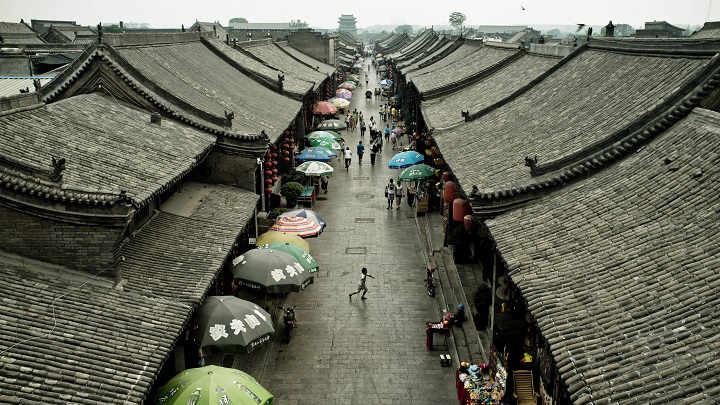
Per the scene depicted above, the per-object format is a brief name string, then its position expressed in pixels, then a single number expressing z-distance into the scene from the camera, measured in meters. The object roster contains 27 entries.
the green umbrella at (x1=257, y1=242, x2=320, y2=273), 21.46
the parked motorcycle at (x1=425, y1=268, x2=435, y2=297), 23.98
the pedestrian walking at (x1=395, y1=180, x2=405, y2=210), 35.59
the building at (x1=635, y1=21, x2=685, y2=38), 67.06
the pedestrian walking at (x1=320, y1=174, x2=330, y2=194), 38.56
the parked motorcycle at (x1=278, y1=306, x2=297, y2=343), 20.50
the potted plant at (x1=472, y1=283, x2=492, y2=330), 20.27
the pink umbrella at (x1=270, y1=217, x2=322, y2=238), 24.66
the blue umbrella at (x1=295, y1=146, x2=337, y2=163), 36.56
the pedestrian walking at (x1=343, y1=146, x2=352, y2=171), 44.47
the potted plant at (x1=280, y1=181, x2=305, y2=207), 32.97
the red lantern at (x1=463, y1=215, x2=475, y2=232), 22.09
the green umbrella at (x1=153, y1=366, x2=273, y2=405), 12.78
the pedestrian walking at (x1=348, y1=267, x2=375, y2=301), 23.50
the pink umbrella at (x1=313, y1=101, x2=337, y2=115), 53.44
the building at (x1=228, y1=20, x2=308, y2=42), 103.26
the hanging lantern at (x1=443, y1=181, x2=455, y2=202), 26.25
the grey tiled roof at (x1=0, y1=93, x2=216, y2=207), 15.34
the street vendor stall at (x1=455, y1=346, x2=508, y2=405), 15.92
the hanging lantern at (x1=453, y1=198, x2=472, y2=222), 23.19
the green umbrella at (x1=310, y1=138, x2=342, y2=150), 40.22
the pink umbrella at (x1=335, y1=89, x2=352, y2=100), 68.61
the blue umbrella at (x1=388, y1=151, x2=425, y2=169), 35.09
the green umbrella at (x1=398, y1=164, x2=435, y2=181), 32.06
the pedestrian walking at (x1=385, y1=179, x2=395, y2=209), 35.03
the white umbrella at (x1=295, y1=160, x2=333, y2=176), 33.09
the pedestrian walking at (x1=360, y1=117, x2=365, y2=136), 56.03
